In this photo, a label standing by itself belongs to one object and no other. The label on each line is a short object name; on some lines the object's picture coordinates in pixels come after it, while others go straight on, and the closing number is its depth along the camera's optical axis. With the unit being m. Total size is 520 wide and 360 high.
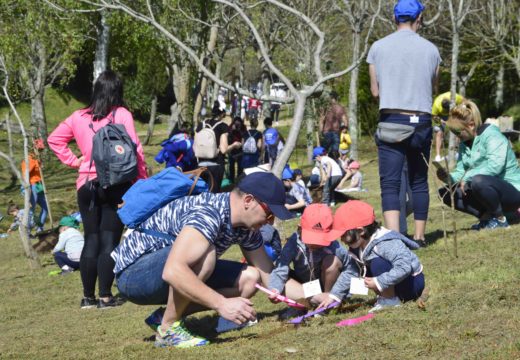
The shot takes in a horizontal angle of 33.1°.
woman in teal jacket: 8.73
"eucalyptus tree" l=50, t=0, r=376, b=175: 10.50
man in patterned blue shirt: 4.99
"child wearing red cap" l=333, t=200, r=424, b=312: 5.59
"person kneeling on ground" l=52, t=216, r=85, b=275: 11.62
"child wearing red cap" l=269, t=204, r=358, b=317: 5.76
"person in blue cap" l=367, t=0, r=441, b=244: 7.44
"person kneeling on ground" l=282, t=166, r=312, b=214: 15.10
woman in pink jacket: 7.53
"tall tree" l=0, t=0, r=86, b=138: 25.38
